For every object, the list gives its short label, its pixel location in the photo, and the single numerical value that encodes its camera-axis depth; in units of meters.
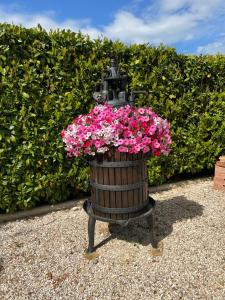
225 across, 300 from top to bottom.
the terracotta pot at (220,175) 4.73
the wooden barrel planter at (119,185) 2.61
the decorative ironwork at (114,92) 2.90
